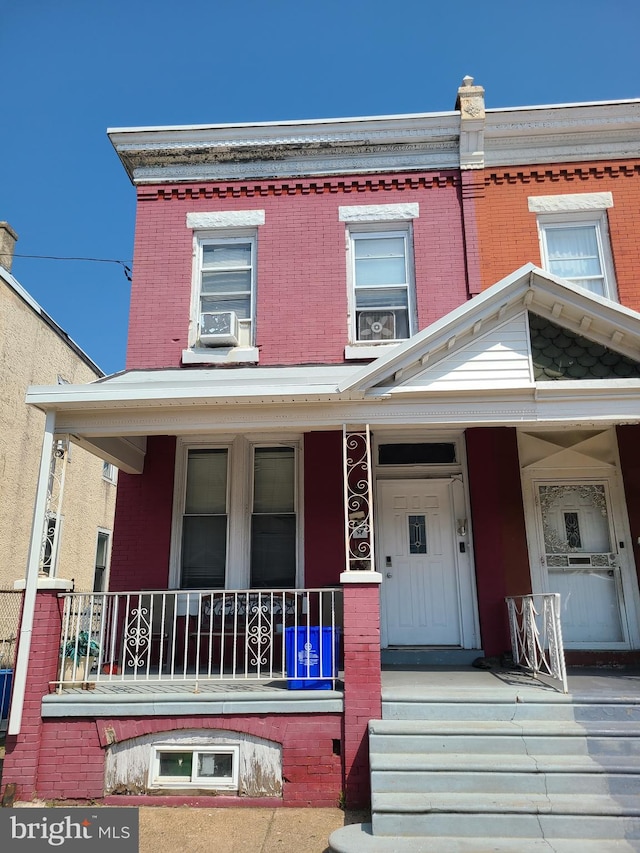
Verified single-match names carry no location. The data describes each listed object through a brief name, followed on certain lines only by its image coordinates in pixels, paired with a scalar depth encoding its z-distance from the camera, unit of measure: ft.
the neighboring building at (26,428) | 43.39
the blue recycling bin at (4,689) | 24.38
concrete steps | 14.33
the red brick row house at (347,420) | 18.48
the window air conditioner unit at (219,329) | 26.84
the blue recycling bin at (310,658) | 18.78
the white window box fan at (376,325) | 27.50
